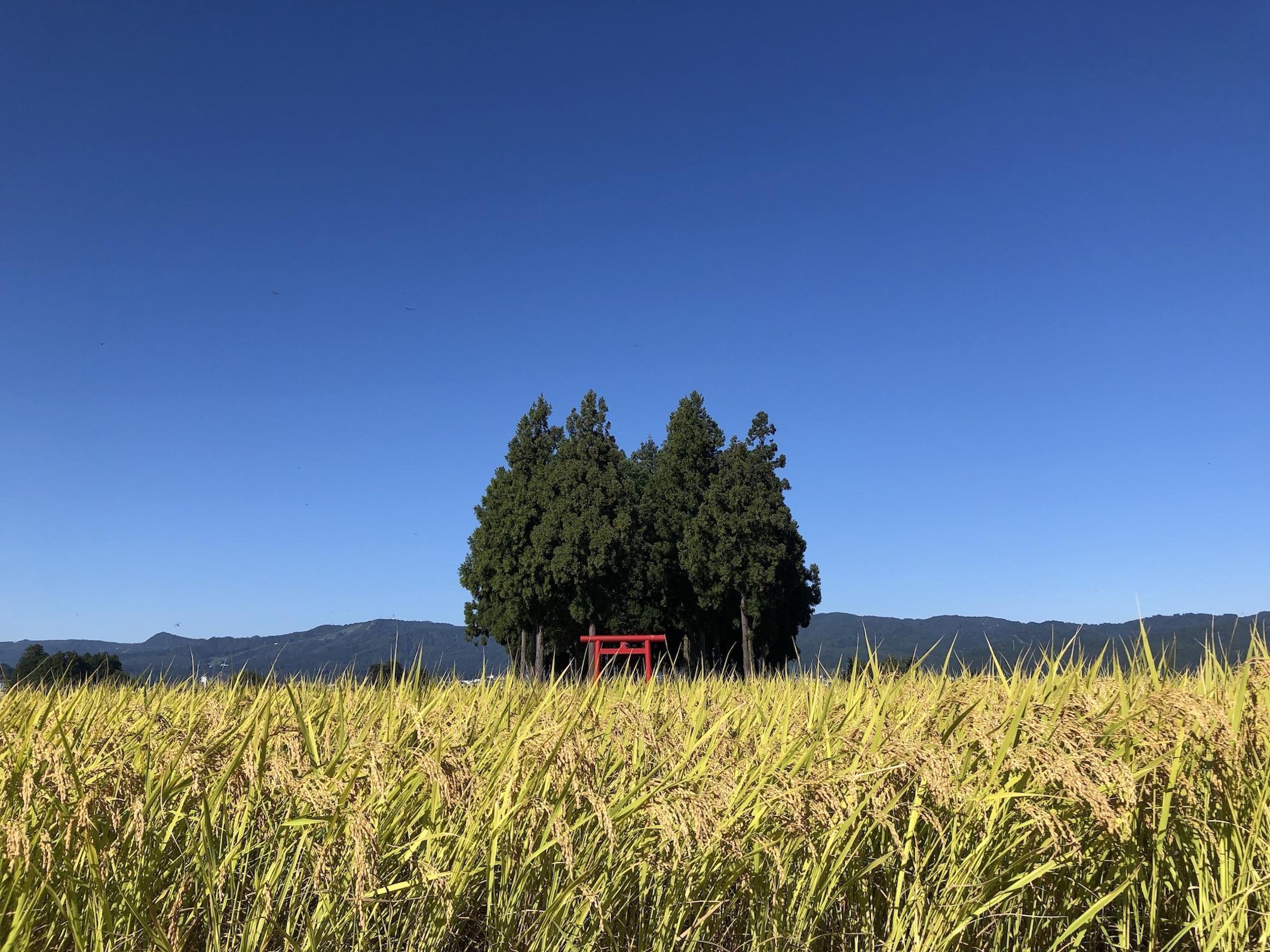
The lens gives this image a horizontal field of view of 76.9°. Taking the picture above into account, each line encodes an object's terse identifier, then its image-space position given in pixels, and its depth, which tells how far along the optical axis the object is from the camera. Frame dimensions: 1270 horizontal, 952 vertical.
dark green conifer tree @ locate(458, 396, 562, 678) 31.78
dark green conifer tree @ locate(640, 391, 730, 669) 35.53
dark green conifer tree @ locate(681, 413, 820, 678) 32.31
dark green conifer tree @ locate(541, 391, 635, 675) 30.72
